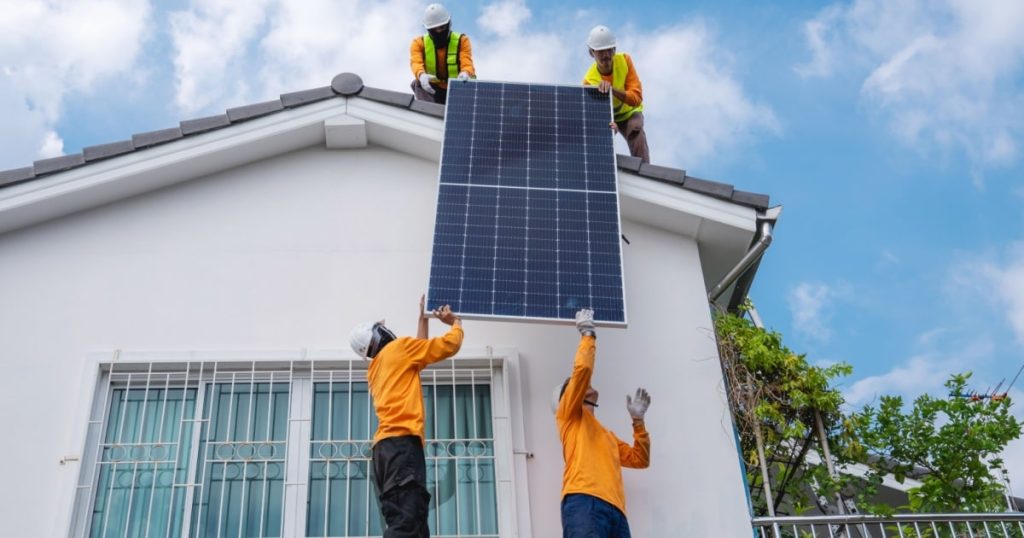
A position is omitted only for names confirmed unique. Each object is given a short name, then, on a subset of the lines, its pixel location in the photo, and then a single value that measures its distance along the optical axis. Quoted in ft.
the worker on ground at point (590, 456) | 19.90
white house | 21.94
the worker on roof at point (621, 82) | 30.53
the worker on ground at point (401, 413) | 19.39
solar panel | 21.79
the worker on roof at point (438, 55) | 31.99
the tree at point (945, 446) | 23.84
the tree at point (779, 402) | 24.00
